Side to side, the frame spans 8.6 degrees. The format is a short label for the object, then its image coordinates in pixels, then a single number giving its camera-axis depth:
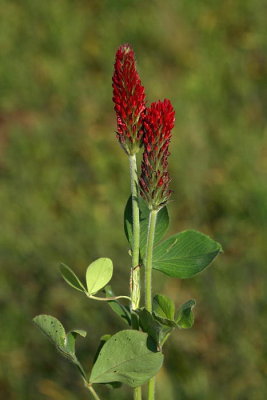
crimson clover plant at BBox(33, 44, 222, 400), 0.74
